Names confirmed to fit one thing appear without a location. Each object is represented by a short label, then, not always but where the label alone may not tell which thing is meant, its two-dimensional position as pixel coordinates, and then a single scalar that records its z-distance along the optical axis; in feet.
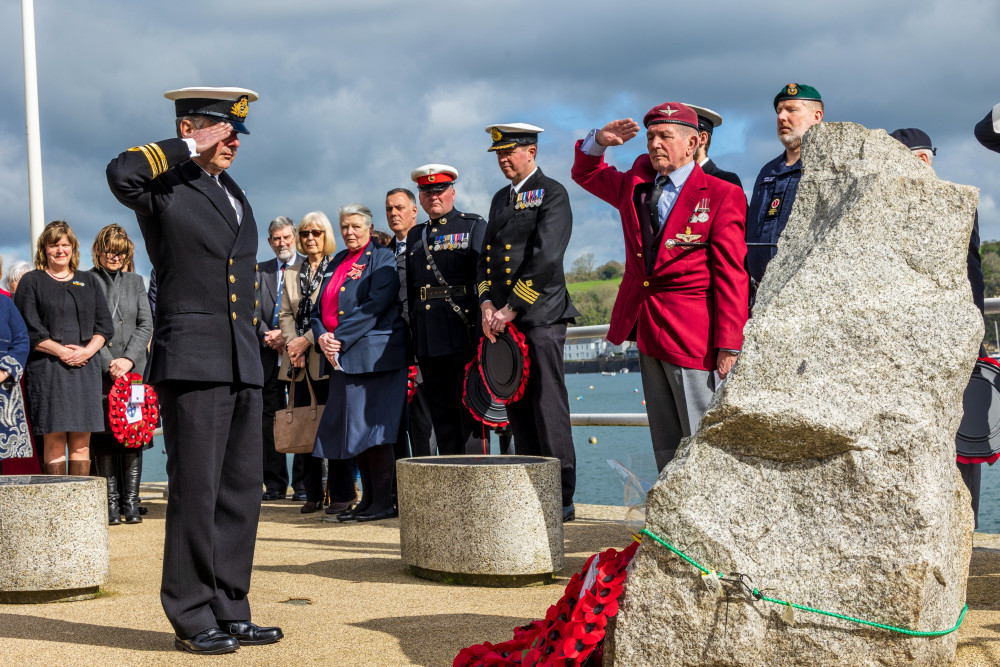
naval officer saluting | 12.19
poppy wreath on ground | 10.02
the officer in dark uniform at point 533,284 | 21.03
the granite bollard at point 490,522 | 15.44
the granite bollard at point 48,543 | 15.19
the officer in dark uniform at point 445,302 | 23.04
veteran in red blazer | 15.30
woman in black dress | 22.30
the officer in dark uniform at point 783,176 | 17.47
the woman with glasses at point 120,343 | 24.21
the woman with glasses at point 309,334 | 25.22
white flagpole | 38.70
